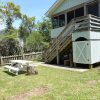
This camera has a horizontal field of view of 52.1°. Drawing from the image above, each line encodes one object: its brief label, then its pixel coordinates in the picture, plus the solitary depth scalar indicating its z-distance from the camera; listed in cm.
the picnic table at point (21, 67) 615
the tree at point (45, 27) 2064
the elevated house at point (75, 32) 672
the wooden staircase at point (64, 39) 725
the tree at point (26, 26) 2094
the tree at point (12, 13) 1575
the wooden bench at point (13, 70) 617
